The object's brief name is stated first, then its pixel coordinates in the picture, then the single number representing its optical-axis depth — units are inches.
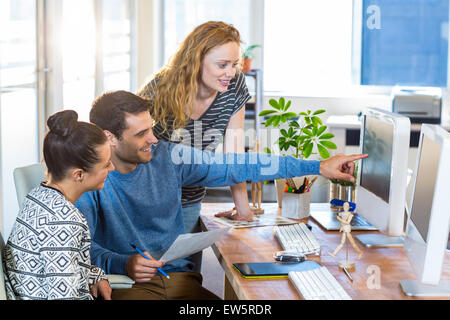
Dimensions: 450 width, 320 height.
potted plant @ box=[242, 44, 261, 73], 211.6
